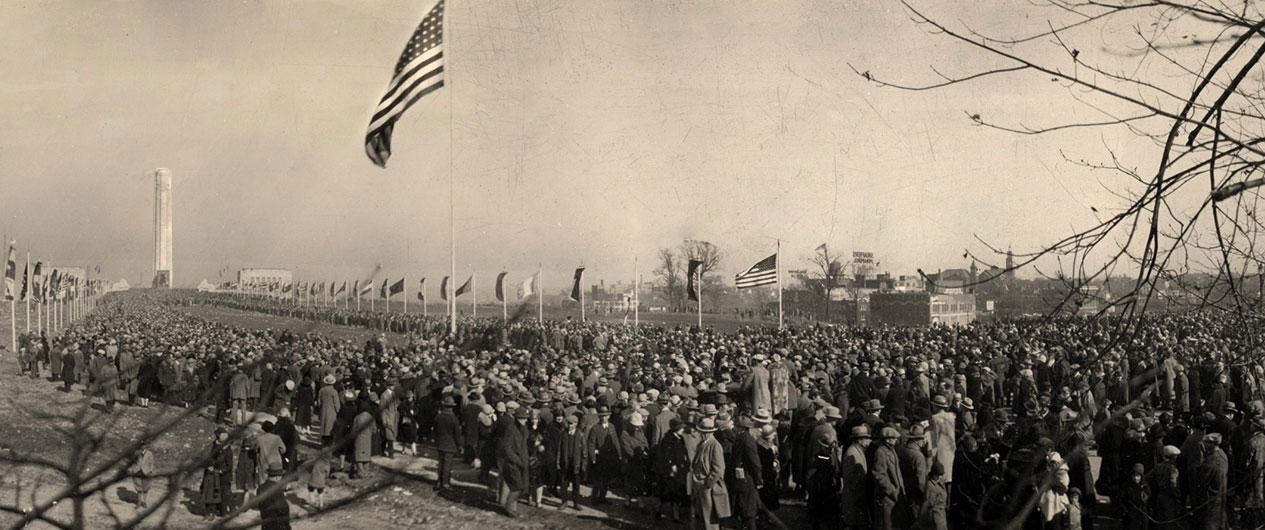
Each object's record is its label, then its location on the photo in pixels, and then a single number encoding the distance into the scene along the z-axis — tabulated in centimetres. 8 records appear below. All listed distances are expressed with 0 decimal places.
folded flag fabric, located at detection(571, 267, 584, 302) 3147
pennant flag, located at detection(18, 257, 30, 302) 3266
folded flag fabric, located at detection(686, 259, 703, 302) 3350
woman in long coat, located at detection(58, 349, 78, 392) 2170
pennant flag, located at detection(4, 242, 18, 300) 2978
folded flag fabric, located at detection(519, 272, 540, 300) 3247
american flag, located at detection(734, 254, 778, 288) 2903
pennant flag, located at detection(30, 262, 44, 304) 3312
